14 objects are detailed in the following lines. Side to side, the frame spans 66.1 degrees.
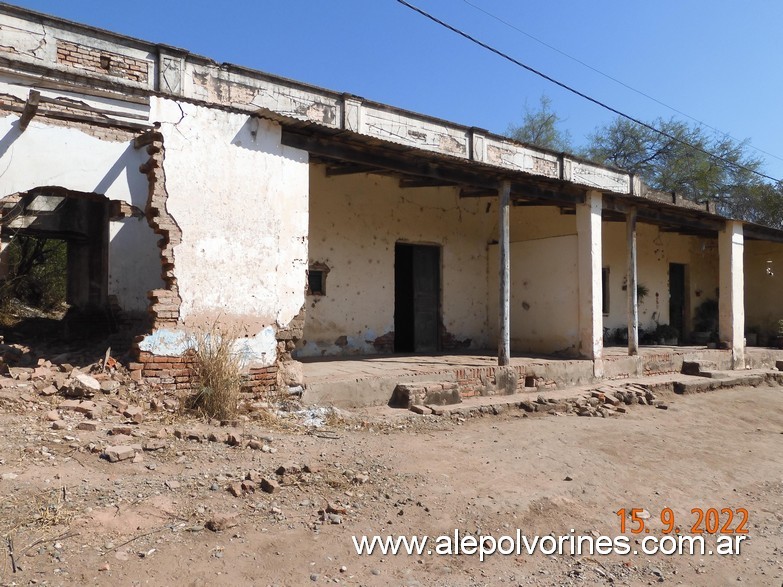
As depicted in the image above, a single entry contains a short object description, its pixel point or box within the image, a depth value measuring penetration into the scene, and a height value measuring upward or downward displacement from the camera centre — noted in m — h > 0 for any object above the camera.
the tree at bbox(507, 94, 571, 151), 26.86 +8.18
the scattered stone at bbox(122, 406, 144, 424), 5.39 -0.88
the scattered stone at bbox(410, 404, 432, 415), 7.34 -1.15
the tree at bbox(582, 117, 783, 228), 24.84 +6.13
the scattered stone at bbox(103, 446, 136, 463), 4.36 -1.00
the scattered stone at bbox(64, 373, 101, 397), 5.68 -0.67
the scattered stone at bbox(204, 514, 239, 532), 3.69 -1.28
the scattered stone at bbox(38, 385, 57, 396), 5.61 -0.70
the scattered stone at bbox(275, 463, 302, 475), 4.66 -1.20
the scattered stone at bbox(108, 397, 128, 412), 5.59 -0.82
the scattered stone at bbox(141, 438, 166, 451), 4.71 -1.02
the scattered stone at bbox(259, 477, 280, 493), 4.31 -1.22
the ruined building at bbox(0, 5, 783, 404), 6.52 +1.52
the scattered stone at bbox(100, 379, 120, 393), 5.85 -0.69
